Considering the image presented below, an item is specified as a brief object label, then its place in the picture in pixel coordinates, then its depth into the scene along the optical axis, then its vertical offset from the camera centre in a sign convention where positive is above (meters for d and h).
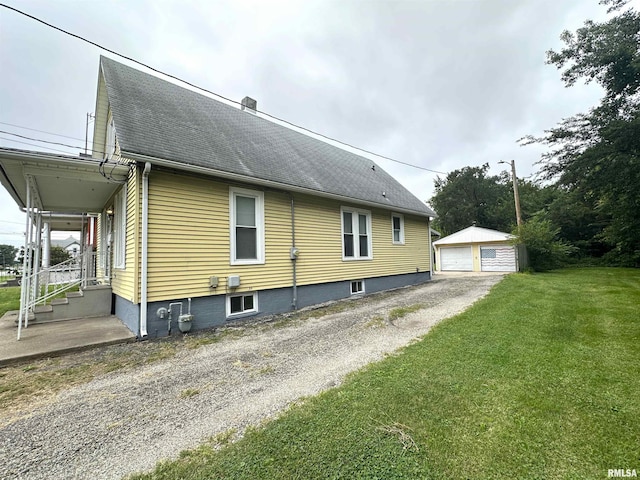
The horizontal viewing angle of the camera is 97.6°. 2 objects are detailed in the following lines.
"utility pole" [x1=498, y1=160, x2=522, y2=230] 18.80 +4.73
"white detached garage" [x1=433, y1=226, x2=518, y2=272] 19.48 +0.10
